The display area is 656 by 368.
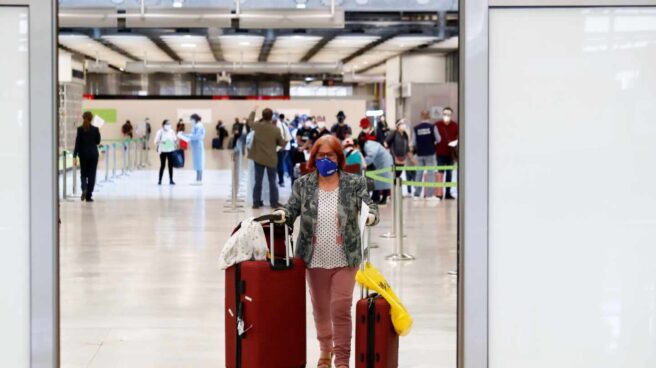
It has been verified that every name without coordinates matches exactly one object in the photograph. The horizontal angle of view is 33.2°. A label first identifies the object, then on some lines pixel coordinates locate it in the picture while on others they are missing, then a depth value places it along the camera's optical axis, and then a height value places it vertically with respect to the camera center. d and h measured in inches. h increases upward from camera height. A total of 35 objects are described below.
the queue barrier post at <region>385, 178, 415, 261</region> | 503.5 -43.0
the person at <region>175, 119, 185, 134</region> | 1219.9 +15.7
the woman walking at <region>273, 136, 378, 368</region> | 269.4 -22.9
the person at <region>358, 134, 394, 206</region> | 753.6 -10.8
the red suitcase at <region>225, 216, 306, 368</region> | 264.5 -40.8
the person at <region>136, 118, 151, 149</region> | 1782.9 +20.0
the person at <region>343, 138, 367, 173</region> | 682.2 -9.8
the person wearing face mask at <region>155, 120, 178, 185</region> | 1003.3 +1.0
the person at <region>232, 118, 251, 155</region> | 1741.3 +20.5
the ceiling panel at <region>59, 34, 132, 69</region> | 1370.6 +136.4
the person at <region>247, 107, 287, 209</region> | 730.8 -1.2
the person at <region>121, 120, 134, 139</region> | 1778.1 +19.6
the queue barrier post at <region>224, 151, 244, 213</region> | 744.3 -37.5
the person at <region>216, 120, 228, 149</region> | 1963.6 +21.6
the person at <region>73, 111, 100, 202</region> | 820.0 -7.5
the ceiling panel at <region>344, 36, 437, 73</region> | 1333.7 +127.0
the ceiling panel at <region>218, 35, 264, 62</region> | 1397.6 +136.1
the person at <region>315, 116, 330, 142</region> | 968.9 +11.8
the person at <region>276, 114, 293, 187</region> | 991.0 -18.6
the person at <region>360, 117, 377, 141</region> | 805.9 +10.1
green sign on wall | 1903.1 +46.7
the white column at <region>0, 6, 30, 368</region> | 182.4 -8.7
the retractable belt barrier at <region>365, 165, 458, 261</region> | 504.4 -35.6
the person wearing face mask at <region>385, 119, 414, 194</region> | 825.5 -1.3
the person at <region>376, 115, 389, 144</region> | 986.1 +10.6
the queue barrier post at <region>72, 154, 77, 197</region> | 869.2 -34.5
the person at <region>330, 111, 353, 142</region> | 887.1 +10.8
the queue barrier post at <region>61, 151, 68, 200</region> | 824.9 -31.8
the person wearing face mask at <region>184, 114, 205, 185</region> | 1053.8 -3.7
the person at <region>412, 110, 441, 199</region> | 838.5 -2.8
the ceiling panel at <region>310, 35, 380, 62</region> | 1343.5 +130.2
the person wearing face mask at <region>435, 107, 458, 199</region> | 834.8 +1.0
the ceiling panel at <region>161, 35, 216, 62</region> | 1405.0 +137.1
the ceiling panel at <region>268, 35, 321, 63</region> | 1365.7 +133.2
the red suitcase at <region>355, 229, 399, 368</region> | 245.4 -42.8
